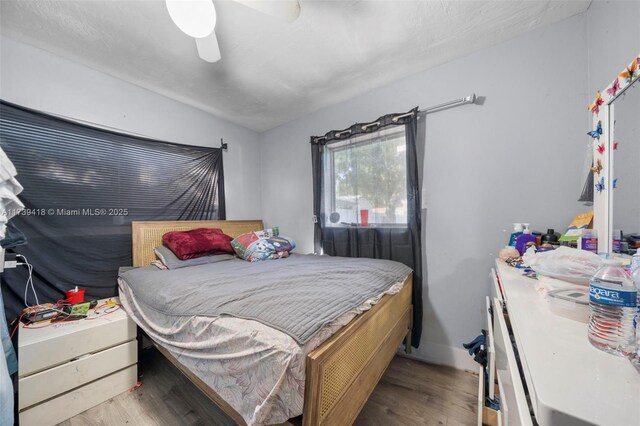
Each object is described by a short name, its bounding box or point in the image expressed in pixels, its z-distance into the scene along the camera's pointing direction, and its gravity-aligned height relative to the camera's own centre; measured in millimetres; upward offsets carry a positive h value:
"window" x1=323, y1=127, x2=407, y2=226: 2113 +287
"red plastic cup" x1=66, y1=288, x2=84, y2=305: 1762 -642
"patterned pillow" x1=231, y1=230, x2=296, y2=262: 2316 -374
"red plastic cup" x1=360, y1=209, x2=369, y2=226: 2289 -81
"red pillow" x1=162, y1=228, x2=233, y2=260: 2129 -304
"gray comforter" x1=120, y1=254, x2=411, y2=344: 940 -432
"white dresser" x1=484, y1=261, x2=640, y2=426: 316 -288
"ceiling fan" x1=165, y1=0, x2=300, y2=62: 1077 +948
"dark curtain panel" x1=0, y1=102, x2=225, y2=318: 1651 +142
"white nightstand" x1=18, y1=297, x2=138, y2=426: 1297 -949
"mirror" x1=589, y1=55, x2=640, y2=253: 869 +199
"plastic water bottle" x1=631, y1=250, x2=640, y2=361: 449 -182
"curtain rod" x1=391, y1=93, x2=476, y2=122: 1798 +843
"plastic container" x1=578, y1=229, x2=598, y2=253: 1042 -157
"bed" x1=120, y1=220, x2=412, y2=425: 781 -655
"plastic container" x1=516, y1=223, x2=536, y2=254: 1394 -208
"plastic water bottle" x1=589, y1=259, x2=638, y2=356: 458 -224
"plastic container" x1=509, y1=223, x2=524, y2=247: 1494 -171
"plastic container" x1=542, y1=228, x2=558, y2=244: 1356 -181
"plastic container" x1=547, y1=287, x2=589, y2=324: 597 -262
